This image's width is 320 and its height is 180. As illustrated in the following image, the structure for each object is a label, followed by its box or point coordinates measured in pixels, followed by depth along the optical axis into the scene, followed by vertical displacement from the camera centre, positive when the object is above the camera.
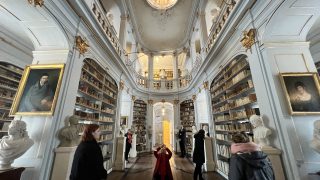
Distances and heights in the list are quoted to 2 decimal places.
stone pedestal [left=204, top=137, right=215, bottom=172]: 5.29 -0.85
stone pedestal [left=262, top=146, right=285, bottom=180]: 2.46 -0.51
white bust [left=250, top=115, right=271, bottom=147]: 2.68 -0.04
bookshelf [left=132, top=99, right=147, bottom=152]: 9.45 +0.42
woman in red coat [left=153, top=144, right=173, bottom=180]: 3.34 -0.79
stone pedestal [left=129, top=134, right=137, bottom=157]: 7.96 -1.01
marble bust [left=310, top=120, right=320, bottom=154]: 2.23 -0.14
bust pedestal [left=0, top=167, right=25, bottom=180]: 2.04 -0.61
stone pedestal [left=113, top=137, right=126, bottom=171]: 5.39 -0.90
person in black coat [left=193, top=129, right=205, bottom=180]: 3.93 -0.65
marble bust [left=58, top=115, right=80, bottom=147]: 2.84 -0.10
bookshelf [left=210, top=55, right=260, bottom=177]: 3.88 +0.75
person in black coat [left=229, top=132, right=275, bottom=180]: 1.64 -0.38
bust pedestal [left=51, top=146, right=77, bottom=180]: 2.64 -0.58
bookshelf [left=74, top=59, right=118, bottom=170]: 4.15 +0.90
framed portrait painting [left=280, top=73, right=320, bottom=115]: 2.61 +0.65
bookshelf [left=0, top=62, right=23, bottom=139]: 3.90 +1.06
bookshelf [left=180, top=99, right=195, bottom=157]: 9.26 +0.84
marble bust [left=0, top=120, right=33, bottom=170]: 2.22 -0.21
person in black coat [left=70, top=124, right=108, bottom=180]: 1.87 -0.40
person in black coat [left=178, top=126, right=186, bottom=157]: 8.01 -0.60
